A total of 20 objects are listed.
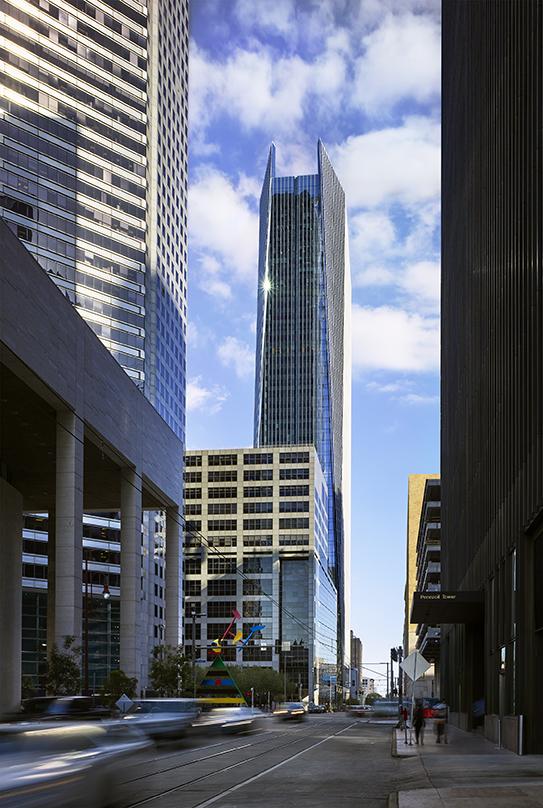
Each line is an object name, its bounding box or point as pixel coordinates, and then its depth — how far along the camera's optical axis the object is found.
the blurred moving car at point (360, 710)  93.18
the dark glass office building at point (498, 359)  28.81
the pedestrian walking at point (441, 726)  37.19
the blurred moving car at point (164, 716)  34.85
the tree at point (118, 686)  53.00
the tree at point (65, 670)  44.94
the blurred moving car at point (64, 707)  25.39
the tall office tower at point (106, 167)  107.25
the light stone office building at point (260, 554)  185.88
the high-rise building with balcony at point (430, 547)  126.06
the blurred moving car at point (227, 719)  44.00
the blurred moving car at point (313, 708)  139.98
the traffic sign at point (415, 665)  34.00
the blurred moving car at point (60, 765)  10.62
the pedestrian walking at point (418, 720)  37.34
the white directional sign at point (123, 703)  43.47
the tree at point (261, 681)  137.75
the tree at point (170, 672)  66.56
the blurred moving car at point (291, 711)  79.22
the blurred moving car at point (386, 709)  77.62
